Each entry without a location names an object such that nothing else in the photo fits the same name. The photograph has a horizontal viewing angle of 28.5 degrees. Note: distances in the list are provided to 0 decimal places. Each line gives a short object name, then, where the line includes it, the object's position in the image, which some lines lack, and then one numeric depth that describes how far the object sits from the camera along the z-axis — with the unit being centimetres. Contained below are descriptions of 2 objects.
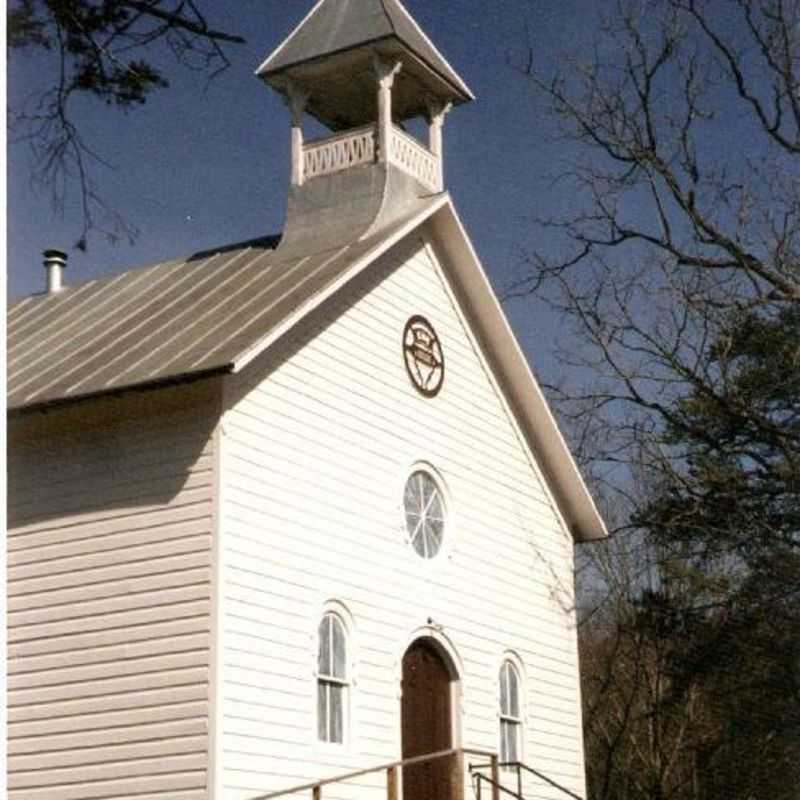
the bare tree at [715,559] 2142
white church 1454
